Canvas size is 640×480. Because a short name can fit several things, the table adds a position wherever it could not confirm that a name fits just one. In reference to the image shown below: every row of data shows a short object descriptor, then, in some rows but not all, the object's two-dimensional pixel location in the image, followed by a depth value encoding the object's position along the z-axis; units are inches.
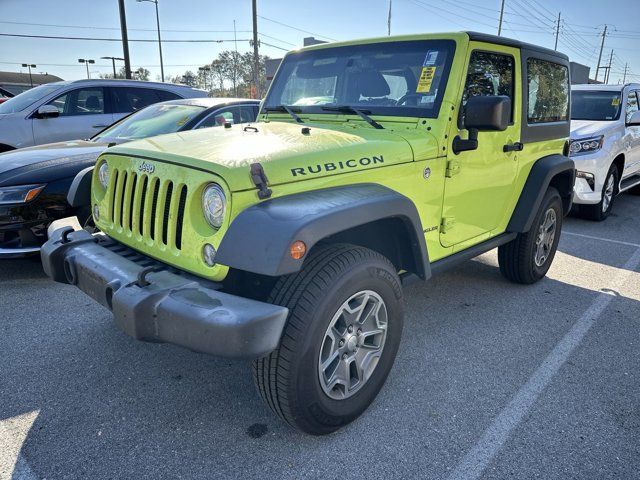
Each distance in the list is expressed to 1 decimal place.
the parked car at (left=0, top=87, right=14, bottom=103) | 583.7
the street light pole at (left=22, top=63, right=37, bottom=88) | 2500.0
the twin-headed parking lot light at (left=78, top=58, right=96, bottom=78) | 2342.8
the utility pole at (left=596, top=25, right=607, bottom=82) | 2863.7
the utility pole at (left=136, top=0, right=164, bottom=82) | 1586.9
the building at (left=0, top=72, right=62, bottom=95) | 2325.5
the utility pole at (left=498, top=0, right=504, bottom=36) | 1711.4
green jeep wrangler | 77.6
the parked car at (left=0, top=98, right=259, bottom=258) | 154.2
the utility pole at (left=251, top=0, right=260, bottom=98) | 1069.6
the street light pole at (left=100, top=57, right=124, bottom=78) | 1863.9
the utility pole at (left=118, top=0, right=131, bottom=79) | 777.6
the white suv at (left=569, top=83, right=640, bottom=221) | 261.1
